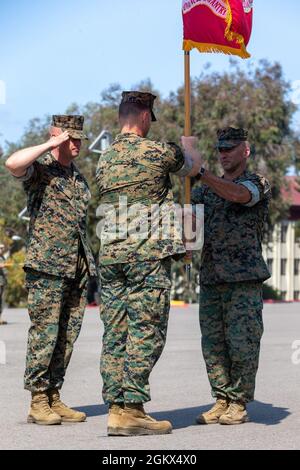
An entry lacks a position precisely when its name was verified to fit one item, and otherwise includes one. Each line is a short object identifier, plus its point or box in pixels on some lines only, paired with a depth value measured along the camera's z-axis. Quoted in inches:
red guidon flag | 607.3
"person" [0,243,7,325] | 1536.9
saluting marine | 527.4
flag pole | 534.2
